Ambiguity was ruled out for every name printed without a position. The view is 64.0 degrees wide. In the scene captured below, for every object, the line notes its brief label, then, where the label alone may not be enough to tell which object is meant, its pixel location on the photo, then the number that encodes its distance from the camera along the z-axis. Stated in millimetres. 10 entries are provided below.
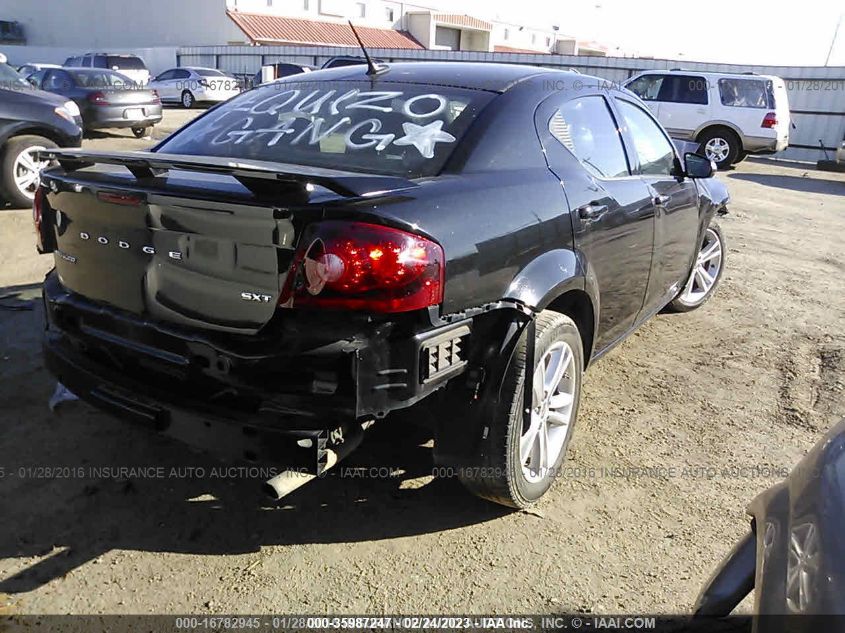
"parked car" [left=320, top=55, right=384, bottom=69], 16016
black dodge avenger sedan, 2010
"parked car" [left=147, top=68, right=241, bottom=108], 24047
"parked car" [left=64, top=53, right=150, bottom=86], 23812
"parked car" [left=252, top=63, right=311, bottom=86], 21203
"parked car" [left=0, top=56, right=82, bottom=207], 7023
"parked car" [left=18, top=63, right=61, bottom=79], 14352
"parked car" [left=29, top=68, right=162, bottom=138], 11734
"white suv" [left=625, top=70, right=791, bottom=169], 14562
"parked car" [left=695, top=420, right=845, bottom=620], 1307
